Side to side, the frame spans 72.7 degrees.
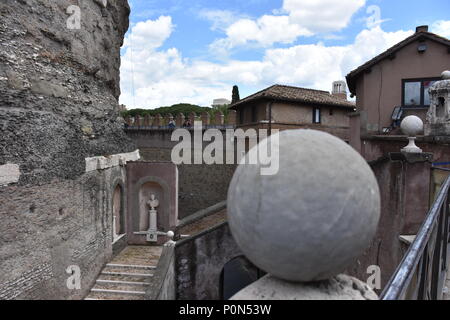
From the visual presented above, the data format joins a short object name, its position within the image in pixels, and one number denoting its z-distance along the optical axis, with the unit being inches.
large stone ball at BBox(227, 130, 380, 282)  75.9
